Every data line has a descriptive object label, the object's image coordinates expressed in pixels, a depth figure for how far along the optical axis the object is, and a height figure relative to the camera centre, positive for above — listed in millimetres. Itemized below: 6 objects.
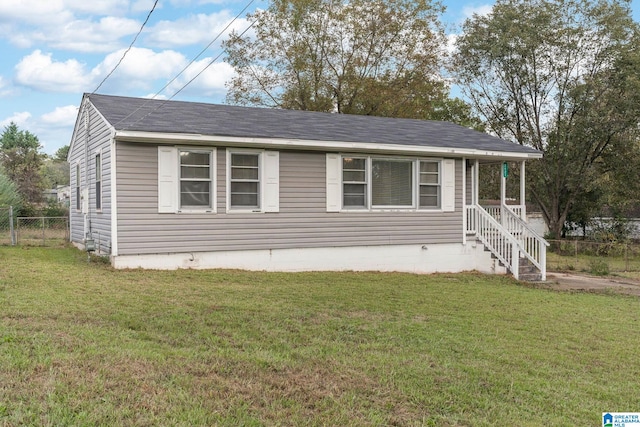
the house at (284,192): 10148 +406
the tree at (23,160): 30453 +3632
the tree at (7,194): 17211 +560
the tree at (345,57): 26734 +7978
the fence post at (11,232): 14078 -592
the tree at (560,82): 22062 +5768
